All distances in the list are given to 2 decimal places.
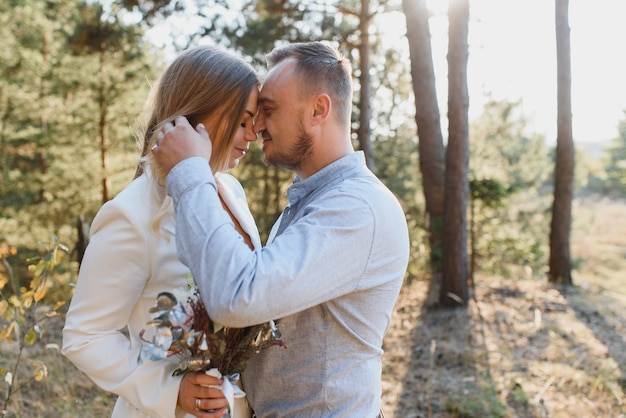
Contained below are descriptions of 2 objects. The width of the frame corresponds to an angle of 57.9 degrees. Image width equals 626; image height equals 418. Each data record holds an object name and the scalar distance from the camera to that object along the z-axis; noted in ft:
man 4.66
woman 5.56
